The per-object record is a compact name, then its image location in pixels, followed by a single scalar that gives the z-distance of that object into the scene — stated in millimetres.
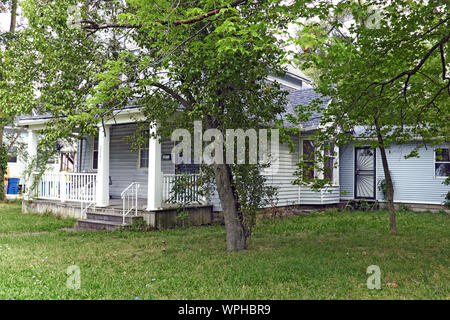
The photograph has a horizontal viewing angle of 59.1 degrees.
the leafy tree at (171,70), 6082
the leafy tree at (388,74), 6637
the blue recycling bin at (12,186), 24031
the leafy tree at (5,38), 18547
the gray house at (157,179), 11094
